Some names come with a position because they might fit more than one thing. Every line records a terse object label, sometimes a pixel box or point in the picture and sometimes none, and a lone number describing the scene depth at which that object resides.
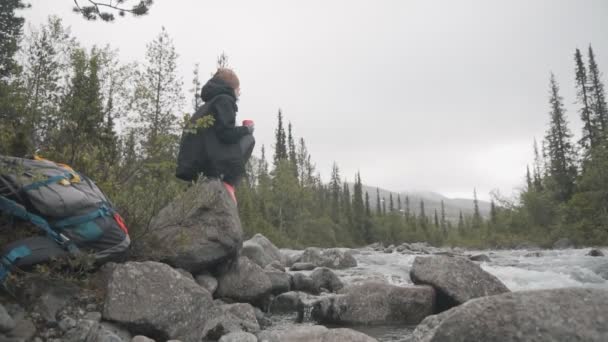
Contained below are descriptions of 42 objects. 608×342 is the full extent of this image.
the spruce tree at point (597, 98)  35.50
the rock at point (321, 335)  3.33
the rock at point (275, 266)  9.43
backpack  2.88
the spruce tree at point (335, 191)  59.67
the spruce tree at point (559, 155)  35.19
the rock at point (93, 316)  3.27
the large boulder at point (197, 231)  4.67
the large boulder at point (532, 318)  2.52
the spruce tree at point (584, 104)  35.25
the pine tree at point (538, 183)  46.57
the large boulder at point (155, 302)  3.47
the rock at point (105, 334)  3.04
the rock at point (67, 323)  3.03
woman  5.12
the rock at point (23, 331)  2.69
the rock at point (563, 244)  27.58
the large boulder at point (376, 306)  5.63
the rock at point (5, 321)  2.60
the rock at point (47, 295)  2.98
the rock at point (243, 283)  5.55
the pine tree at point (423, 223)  70.31
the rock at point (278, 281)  6.77
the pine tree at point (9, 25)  18.16
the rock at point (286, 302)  6.24
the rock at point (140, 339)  3.29
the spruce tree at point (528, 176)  67.95
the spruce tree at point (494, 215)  51.84
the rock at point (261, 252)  9.77
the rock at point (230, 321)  4.01
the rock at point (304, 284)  7.60
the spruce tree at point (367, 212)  63.94
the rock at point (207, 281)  5.18
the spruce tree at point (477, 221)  62.28
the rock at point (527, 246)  33.69
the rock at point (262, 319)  5.11
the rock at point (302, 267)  11.20
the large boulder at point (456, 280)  5.97
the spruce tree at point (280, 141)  59.03
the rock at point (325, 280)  7.78
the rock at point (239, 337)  3.68
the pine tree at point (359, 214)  60.14
